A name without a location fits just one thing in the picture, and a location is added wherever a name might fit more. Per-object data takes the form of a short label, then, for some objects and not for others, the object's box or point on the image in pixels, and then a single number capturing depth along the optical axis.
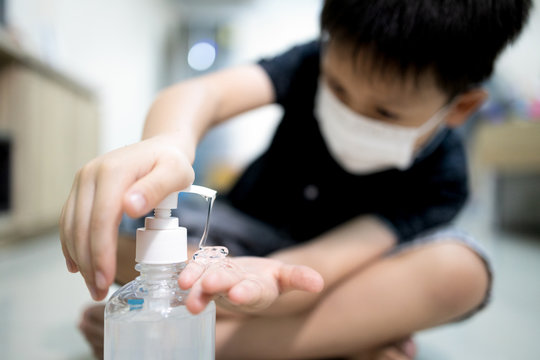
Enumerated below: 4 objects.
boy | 0.26
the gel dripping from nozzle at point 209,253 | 0.29
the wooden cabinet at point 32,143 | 1.32
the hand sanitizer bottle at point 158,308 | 0.26
